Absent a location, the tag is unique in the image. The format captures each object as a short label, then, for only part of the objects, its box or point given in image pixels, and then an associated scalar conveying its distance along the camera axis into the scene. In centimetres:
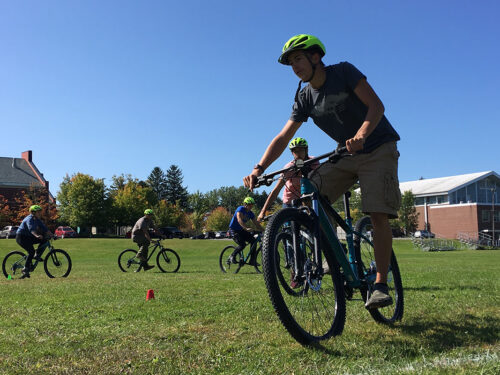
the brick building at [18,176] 7319
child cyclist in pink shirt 648
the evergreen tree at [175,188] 11962
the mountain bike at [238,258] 1159
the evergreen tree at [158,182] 12091
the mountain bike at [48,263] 1194
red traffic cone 595
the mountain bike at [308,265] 298
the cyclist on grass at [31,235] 1167
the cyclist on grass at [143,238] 1382
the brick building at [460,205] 6600
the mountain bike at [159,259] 1391
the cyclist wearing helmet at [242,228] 1162
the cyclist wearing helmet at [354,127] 353
